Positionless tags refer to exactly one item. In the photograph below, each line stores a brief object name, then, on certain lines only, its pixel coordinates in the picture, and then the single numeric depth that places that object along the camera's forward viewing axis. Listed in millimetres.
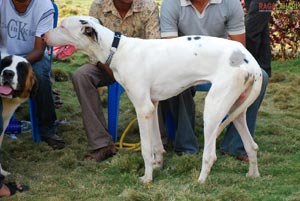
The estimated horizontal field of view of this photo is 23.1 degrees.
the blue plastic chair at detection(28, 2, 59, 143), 7269
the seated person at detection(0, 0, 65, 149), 6930
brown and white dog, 5656
